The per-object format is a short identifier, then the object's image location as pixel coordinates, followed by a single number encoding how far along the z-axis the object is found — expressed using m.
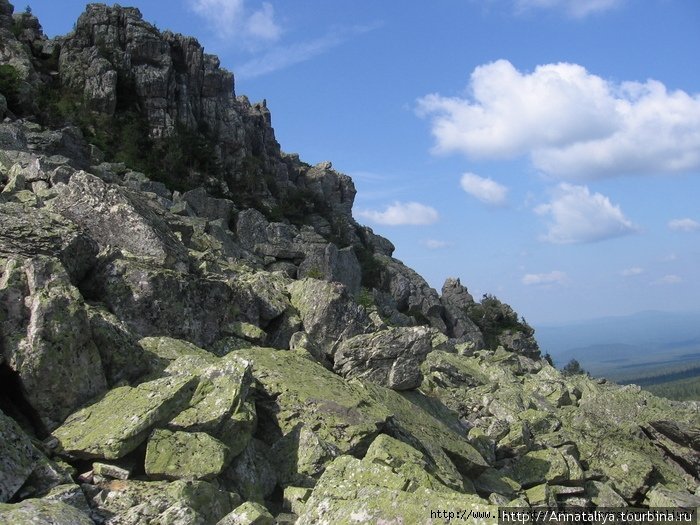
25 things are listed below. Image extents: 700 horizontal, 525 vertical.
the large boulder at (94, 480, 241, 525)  10.79
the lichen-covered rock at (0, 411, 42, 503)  10.52
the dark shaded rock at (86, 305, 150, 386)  15.67
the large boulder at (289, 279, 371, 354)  25.97
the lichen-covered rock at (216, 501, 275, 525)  11.02
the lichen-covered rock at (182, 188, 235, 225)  71.62
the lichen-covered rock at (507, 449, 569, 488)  21.66
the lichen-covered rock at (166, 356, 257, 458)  13.77
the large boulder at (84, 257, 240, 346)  19.58
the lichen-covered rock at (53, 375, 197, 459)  12.55
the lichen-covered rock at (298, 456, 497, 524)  10.19
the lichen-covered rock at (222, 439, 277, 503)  13.62
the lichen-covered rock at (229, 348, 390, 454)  16.27
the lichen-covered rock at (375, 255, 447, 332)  85.38
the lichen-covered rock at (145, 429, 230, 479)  12.45
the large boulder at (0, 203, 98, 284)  17.66
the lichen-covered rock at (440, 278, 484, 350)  87.45
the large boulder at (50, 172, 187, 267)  23.78
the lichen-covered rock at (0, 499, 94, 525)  8.83
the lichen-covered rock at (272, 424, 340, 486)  14.87
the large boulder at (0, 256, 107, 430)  13.89
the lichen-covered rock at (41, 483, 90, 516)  10.60
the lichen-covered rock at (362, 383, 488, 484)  17.64
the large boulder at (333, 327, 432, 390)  23.33
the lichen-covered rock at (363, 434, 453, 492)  13.75
